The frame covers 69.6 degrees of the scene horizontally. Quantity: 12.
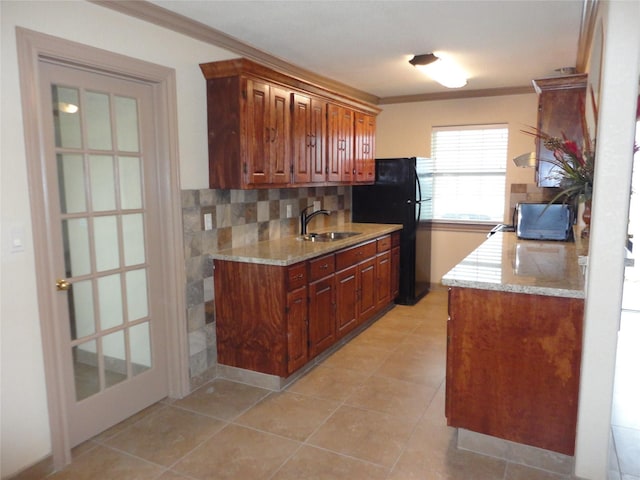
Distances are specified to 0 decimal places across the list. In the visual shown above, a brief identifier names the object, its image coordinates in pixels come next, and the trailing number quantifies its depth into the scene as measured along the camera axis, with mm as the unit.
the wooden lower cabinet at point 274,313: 3125
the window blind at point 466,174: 5406
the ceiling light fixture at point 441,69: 3776
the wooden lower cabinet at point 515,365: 2229
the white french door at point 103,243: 2395
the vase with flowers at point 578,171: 2537
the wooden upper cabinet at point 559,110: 3438
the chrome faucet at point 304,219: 4363
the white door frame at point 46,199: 2131
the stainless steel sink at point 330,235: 4477
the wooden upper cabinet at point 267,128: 3076
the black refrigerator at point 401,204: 5094
